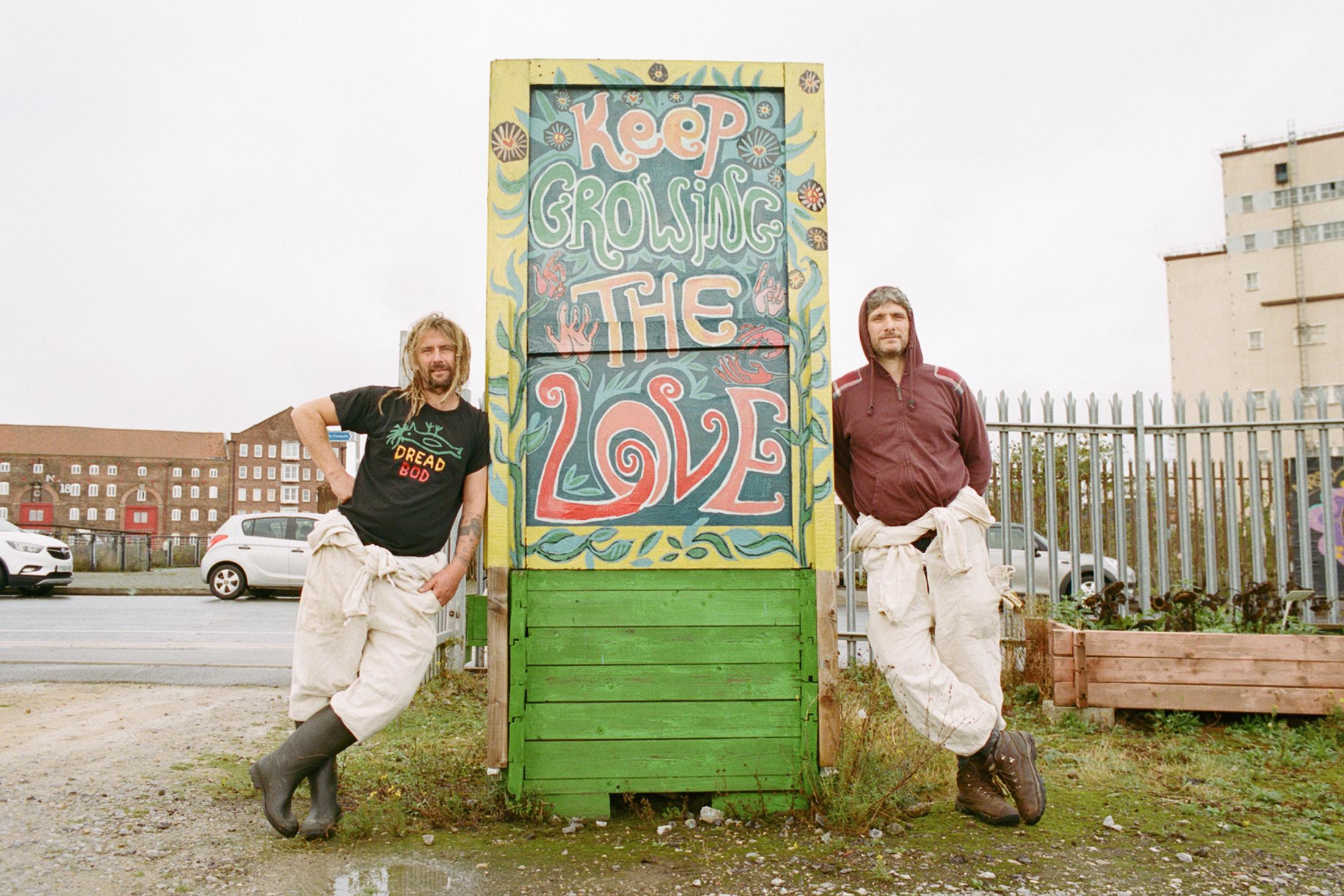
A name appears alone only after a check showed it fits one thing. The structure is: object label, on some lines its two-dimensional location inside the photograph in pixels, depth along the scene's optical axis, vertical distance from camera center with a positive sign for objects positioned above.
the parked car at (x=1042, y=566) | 6.74 -0.72
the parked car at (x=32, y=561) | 15.38 -0.94
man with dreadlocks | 3.23 -0.21
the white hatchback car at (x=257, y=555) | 14.93 -0.84
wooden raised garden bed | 4.89 -0.95
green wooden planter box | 3.42 -0.70
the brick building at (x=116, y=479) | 77.62 +2.29
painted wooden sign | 3.56 +0.72
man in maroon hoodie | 3.31 -0.22
